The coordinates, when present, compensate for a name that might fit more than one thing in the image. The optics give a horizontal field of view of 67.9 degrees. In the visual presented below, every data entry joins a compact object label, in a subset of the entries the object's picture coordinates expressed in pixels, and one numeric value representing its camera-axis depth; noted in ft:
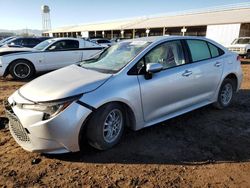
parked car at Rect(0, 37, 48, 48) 38.31
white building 63.83
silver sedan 7.71
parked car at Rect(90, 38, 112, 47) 48.89
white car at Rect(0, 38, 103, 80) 21.81
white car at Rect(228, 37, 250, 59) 42.55
